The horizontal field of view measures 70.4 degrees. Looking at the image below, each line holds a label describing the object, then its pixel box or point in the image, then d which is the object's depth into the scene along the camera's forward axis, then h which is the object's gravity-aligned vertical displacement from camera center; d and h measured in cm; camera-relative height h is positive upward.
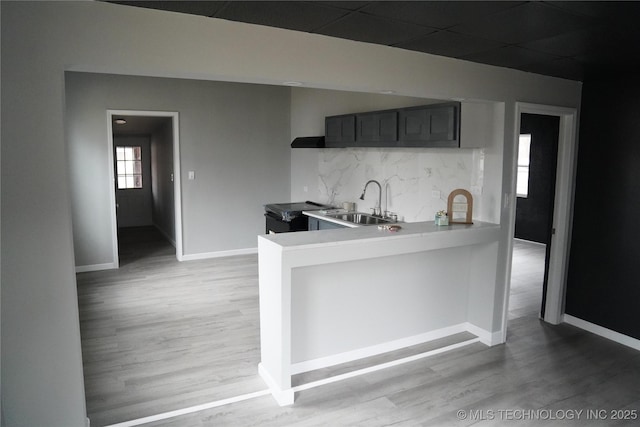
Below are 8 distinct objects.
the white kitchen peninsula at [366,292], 302 -99
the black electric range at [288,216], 580 -68
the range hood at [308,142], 589 +31
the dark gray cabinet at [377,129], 438 +37
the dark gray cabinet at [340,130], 515 +41
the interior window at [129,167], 955 -10
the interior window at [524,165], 809 +3
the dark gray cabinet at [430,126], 374 +35
